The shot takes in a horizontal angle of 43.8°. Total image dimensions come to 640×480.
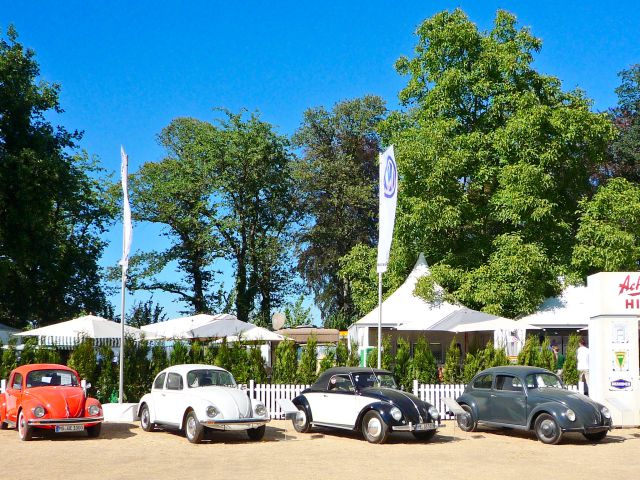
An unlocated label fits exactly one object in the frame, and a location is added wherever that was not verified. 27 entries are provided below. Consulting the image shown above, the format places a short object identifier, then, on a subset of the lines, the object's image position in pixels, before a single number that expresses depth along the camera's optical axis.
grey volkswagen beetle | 15.88
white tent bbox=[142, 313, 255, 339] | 26.70
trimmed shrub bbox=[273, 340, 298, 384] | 22.16
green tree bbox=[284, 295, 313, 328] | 43.03
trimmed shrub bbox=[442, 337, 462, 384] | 21.97
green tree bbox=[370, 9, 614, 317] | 31.91
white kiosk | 18.73
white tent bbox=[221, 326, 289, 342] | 25.56
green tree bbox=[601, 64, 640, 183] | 40.91
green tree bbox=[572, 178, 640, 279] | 31.09
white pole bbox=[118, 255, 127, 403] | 19.97
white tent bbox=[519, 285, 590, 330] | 31.12
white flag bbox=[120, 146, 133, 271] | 20.55
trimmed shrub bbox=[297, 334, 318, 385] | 22.09
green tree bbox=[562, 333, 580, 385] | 21.83
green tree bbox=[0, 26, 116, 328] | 31.75
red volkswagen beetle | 15.98
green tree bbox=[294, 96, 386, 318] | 48.47
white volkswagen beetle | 15.77
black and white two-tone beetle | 15.66
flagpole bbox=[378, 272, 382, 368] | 19.66
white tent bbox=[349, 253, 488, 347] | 26.55
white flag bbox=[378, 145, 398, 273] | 20.38
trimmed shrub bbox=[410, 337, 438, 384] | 21.95
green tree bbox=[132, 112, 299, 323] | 48.06
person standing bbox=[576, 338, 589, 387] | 21.47
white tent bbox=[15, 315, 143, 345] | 24.48
